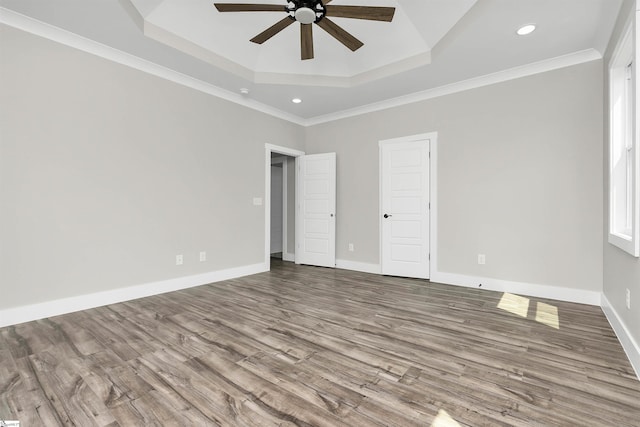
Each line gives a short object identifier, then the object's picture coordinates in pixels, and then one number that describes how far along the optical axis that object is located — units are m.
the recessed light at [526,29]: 2.86
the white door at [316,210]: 5.38
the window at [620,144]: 2.51
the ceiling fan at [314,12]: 2.38
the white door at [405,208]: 4.50
